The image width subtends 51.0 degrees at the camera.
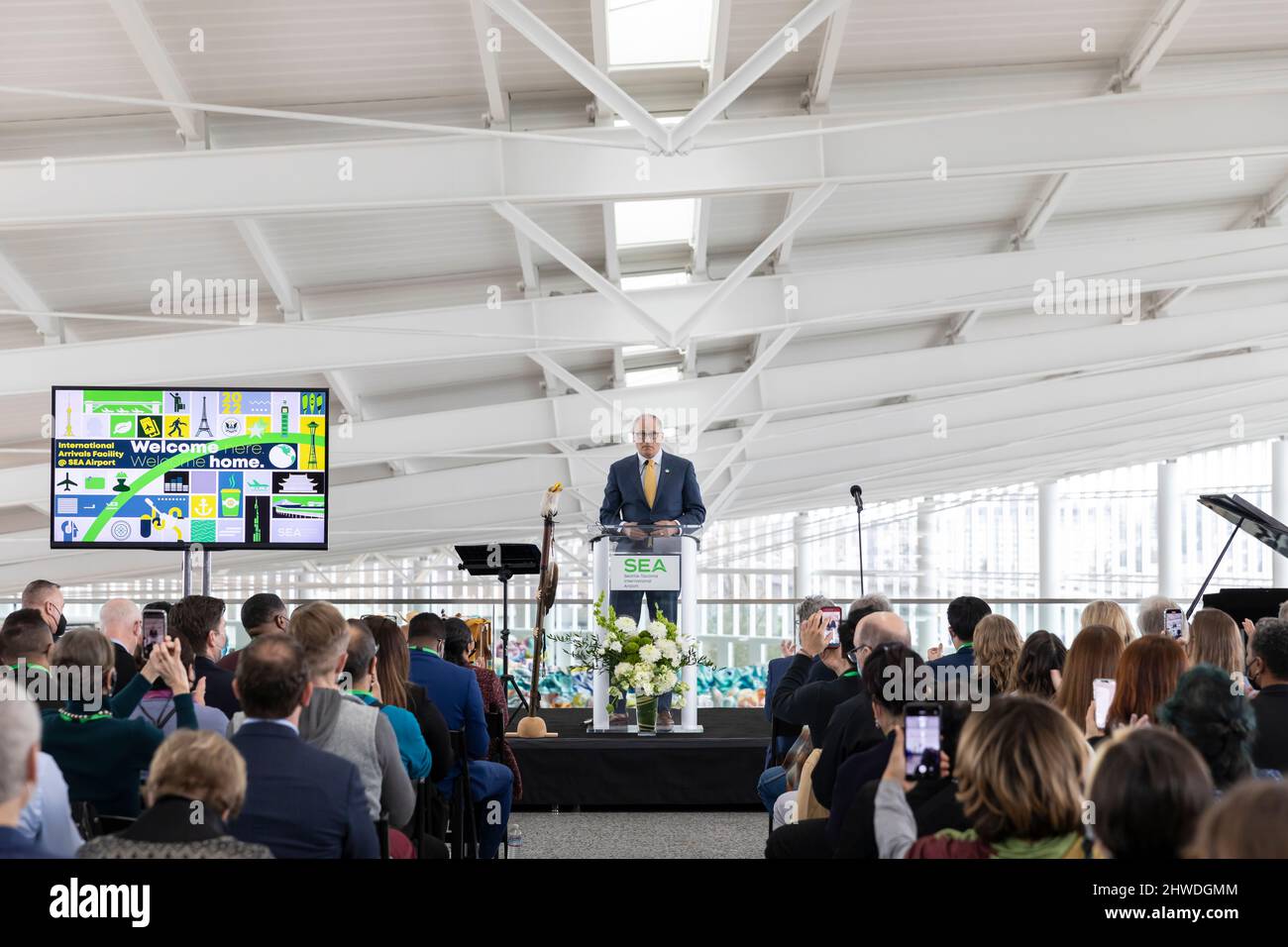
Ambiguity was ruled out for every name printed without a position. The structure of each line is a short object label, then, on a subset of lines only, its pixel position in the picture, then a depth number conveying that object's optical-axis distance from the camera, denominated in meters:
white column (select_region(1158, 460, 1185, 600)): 27.42
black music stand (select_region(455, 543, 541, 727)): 8.18
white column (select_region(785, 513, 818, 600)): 31.77
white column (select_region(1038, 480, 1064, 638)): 30.59
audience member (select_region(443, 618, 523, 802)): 5.97
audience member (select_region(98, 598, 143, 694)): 5.58
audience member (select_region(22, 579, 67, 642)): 6.15
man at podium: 7.04
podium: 6.92
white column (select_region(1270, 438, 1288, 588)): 24.20
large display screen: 7.30
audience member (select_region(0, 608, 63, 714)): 4.39
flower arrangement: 6.74
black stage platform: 7.18
